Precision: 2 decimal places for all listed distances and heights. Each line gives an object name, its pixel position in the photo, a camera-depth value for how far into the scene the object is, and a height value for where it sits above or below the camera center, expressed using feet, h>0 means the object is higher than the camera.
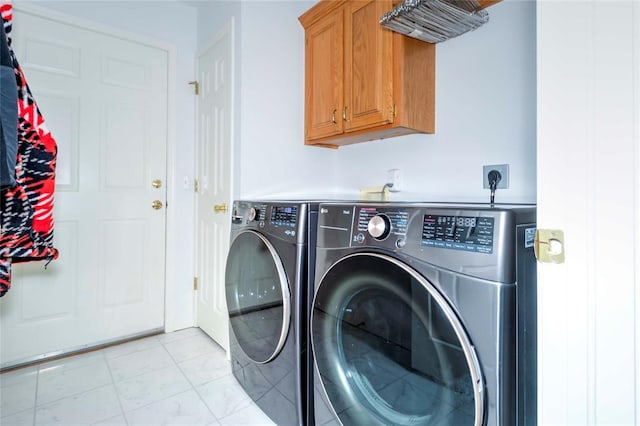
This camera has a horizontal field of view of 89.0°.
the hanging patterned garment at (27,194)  2.99 +0.16
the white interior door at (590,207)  1.96 +0.05
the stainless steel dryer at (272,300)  4.02 -1.21
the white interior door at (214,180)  6.53 +0.71
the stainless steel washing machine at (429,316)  2.31 -0.85
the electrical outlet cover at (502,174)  4.47 +0.56
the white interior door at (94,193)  6.12 +0.40
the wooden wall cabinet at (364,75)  4.92 +2.26
